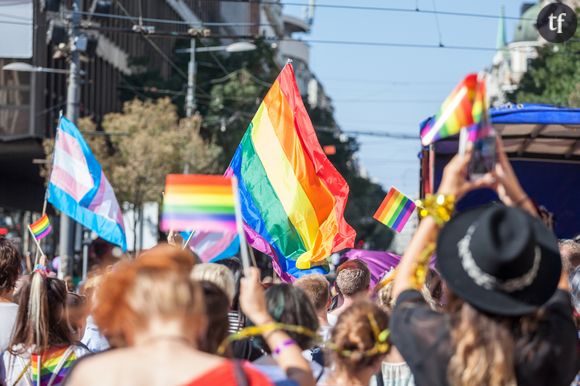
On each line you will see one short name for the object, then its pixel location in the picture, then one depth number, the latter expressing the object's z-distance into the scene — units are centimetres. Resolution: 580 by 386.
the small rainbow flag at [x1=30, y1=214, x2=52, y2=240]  1048
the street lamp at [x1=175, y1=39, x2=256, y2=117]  3584
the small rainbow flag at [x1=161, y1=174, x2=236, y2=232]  420
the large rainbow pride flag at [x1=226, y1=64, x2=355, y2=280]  930
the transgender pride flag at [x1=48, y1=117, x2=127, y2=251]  1190
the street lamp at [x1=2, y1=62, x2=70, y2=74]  2630
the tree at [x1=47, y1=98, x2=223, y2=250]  3375
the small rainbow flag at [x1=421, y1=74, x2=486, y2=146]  386
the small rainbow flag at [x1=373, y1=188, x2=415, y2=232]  991
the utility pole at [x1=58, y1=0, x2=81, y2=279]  2125
